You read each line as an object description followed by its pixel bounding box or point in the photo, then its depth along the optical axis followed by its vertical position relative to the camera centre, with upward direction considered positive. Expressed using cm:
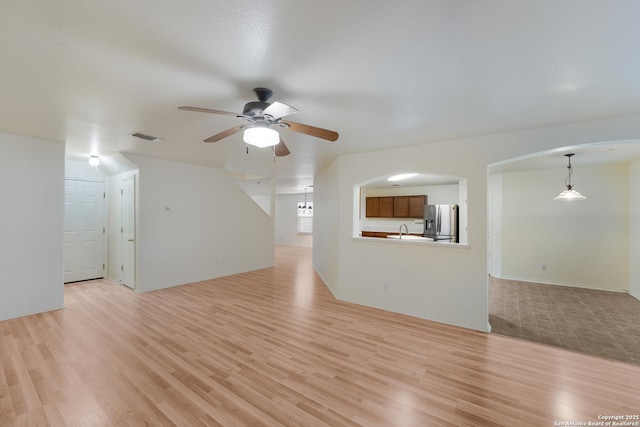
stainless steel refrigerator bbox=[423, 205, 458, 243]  620 -18
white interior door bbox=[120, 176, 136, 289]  485 -37
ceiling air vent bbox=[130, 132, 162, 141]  340 +103
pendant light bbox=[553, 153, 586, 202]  459 +36
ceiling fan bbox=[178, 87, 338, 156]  199 +74
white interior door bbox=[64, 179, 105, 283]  530 -39
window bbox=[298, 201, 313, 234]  1128 -16
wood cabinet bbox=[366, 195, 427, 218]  768 +24
